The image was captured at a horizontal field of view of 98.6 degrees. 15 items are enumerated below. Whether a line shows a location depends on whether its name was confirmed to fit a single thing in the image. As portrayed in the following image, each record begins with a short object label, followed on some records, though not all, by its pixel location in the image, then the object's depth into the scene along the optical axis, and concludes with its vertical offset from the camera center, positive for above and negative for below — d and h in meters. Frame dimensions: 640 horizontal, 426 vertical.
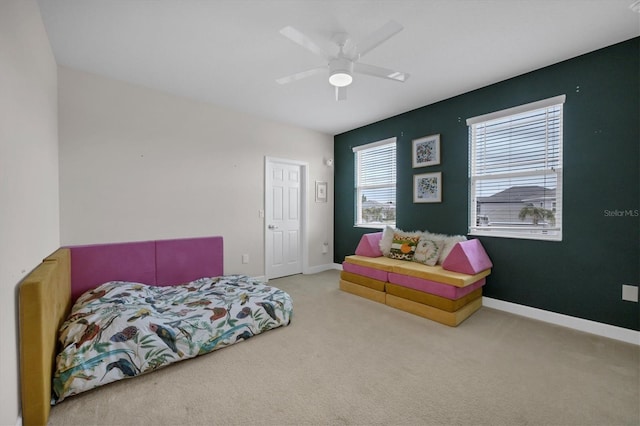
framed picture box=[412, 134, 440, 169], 3.79 +0.78
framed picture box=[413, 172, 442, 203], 3.77 +0.26
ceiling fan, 1.99 +1.19
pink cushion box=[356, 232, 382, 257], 3.94 -0.58
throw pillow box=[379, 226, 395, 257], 3.93 -0.50
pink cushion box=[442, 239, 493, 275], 2.94 -0.59
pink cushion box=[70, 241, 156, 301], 2.82 -0.63
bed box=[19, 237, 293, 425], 1.46 -0.90
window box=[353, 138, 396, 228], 4.50 +0.39
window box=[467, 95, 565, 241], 2.88 +0.39
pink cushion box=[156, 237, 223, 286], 3.33 -0.68
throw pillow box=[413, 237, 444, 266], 3.35 -0.56
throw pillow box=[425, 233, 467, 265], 3.34 -0.45
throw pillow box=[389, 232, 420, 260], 3.66 -0.55
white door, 4.57 -0.22
